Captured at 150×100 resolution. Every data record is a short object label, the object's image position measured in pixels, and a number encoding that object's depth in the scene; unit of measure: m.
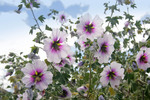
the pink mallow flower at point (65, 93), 0.36
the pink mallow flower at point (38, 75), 0.30
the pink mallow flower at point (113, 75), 0.34
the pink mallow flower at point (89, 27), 0.35
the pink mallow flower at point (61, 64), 0.34
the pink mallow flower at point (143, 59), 0.31
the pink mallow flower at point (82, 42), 0.35
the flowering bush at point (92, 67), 0.30
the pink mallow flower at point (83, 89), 0.37
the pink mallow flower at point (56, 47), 0.30
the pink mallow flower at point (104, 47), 0.33
